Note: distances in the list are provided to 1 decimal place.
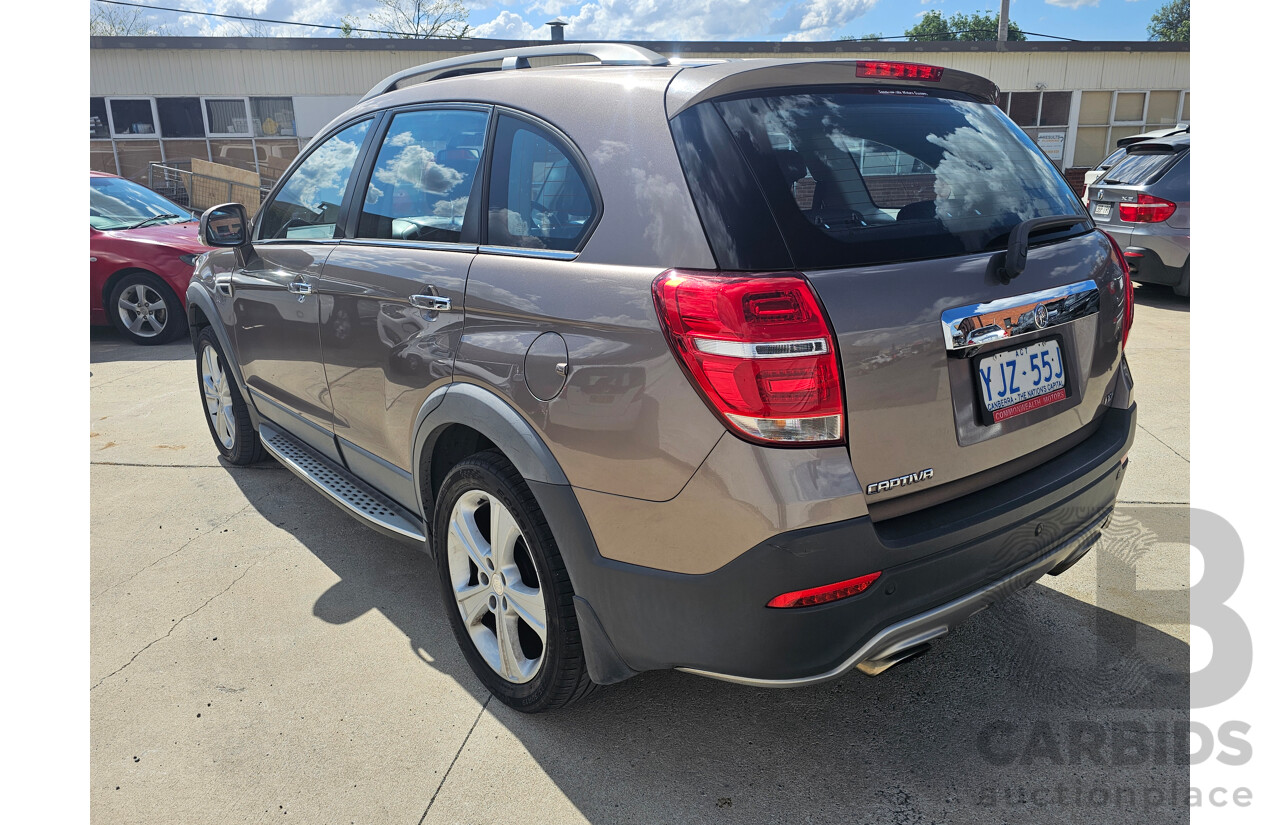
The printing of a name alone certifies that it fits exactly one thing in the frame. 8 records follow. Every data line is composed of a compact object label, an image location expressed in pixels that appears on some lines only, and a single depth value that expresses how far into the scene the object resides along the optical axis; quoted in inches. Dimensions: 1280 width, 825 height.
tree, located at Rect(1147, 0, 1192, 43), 3208.7
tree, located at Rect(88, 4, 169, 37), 1581.0
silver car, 324.5
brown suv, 71.7
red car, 325.4
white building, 815.1
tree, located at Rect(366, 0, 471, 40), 1668.6
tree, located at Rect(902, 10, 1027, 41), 2602.9
